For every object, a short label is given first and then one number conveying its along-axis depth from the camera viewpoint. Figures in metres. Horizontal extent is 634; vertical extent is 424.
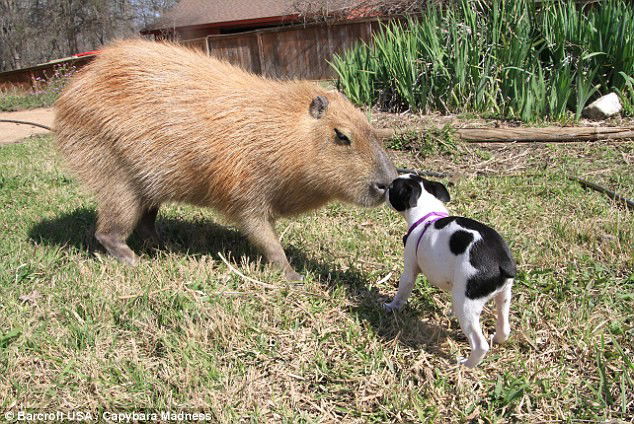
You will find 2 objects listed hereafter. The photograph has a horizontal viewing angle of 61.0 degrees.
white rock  5.30
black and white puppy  2.07
